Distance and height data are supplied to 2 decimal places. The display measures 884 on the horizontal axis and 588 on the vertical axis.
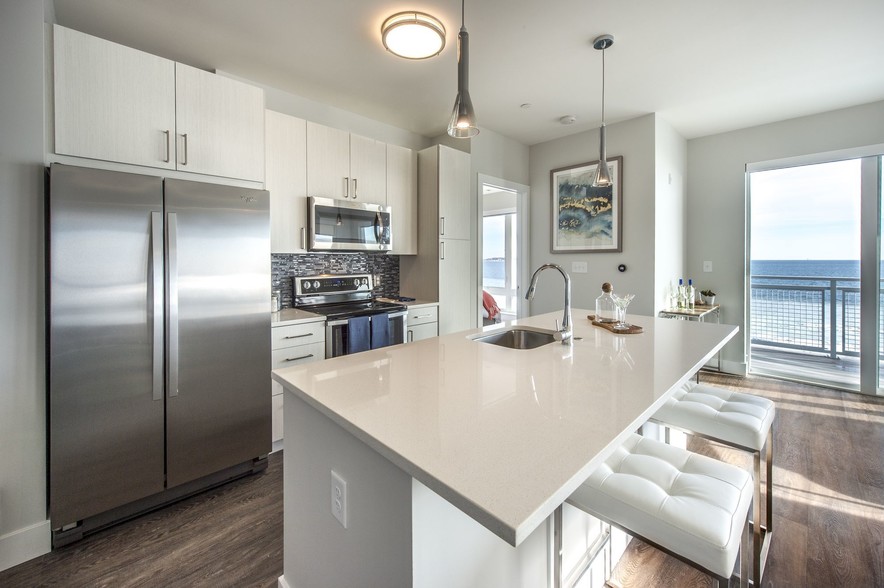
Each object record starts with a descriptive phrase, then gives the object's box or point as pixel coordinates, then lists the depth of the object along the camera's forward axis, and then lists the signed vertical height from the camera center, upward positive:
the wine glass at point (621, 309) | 2.09 -0.09
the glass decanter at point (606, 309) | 2.16 -0.10
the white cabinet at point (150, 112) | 1.77 +0.93
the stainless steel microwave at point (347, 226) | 2.89 +0.53
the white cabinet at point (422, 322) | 3.25 -0.26
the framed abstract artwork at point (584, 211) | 3.80 +0.84
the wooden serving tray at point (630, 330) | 1.96 -0.19
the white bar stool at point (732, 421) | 1.44 -0.50
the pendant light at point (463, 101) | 1.41 +0.71
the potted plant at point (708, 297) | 4.21 -0.06
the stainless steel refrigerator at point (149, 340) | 1.67 -0.23
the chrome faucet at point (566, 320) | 1.75 -0.13
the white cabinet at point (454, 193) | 3.46 +0.91
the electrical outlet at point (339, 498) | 1.05 -0.57
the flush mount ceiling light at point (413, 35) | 2.03 +1.39
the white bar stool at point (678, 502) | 0.91 -0.55
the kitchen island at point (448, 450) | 0.69 -0.31
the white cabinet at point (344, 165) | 2.91 +1.01
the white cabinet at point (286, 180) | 2.68 +0.80
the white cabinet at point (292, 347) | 2.43 -0.36
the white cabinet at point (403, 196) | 3.42 +0.87
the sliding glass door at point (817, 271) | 3.47 +0.20
